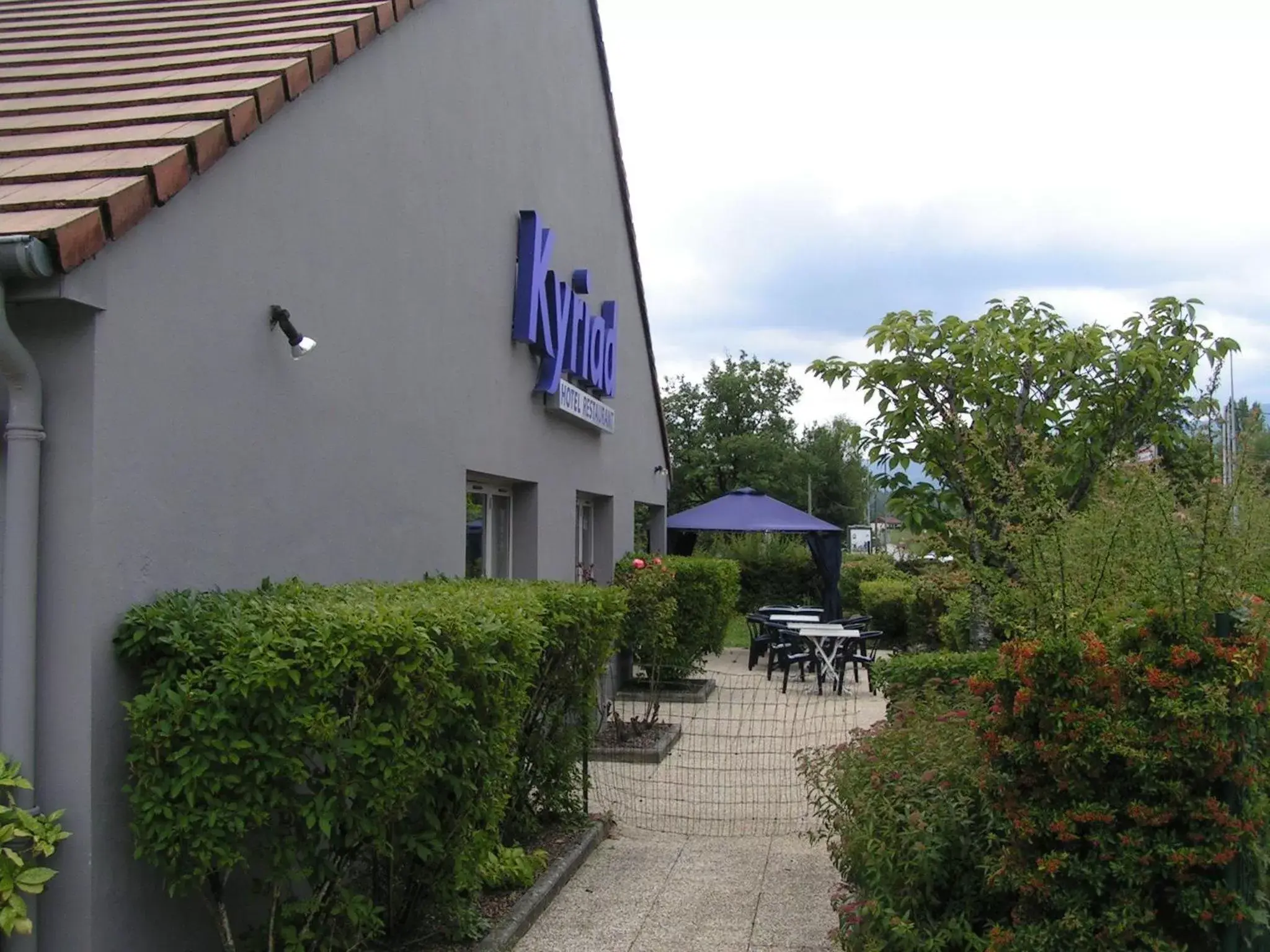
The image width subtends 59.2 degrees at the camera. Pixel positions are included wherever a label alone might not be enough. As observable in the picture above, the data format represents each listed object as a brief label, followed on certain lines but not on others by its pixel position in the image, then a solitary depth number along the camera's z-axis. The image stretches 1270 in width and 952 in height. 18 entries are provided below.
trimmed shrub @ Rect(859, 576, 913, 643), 20.52
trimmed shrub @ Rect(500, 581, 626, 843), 6.42
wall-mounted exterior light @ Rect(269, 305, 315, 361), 4.90
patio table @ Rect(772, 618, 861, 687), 14.30
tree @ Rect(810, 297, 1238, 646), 8.20
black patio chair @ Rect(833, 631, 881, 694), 14.27
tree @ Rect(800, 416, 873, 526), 59.88
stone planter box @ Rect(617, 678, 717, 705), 13.24
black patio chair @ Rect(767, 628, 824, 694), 14.29
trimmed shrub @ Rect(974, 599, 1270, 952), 3.73
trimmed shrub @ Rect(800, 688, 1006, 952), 4.15
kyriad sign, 8.76
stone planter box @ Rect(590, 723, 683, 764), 9.59
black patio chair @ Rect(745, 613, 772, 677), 16.84
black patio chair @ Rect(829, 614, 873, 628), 16.56
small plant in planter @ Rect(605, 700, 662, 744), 10.13
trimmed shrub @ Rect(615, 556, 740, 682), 11.16
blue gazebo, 18.42
